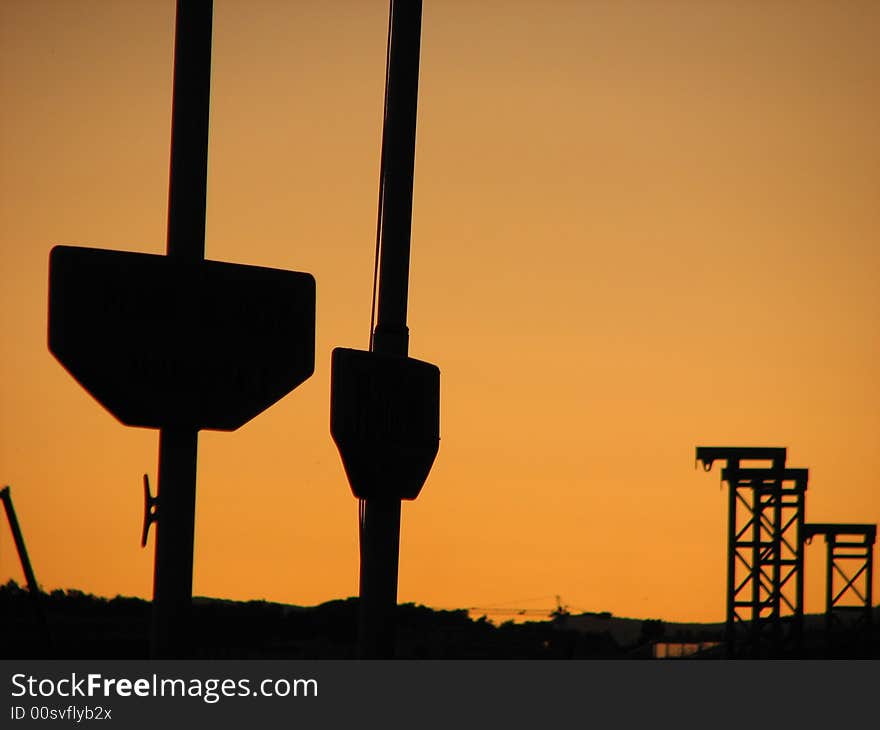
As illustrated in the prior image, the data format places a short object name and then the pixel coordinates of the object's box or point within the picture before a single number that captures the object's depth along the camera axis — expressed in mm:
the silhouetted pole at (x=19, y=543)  64250
